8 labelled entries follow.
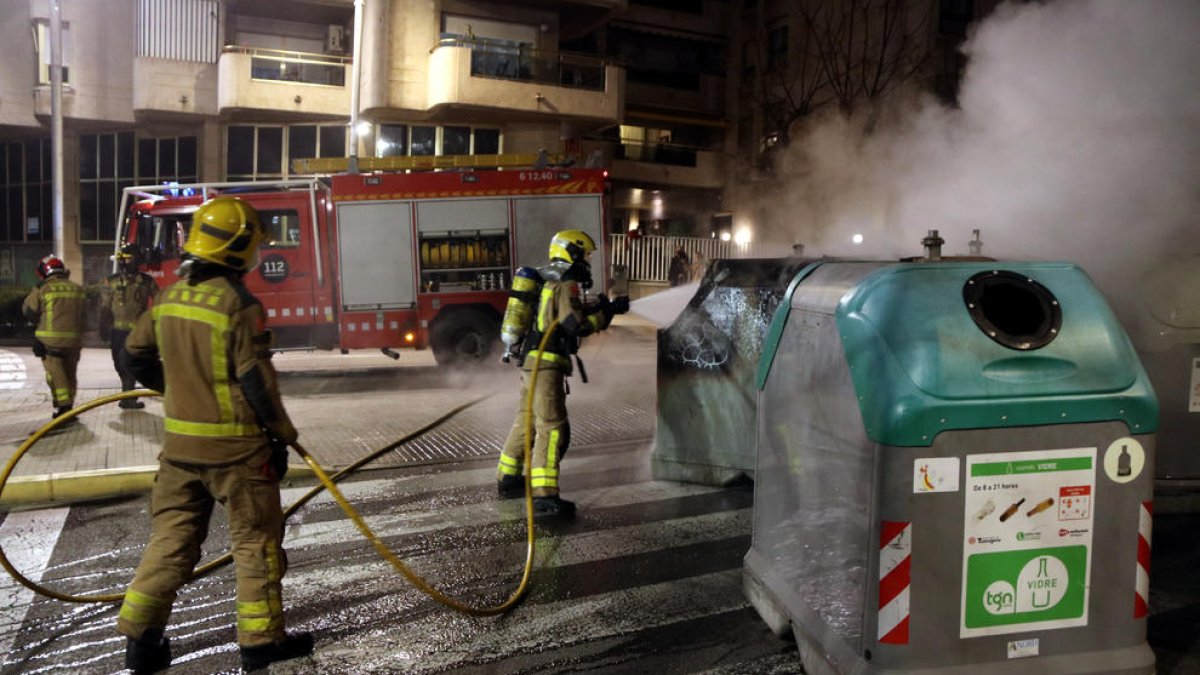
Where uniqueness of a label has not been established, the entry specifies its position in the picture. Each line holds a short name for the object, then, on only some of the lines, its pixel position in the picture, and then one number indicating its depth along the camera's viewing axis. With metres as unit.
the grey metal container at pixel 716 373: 5.49
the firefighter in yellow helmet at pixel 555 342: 5.47
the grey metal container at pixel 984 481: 2.76
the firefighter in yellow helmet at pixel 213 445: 3.35
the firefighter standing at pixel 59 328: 8.14
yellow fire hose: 3.70
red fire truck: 12.00
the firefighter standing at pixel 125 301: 9.38
